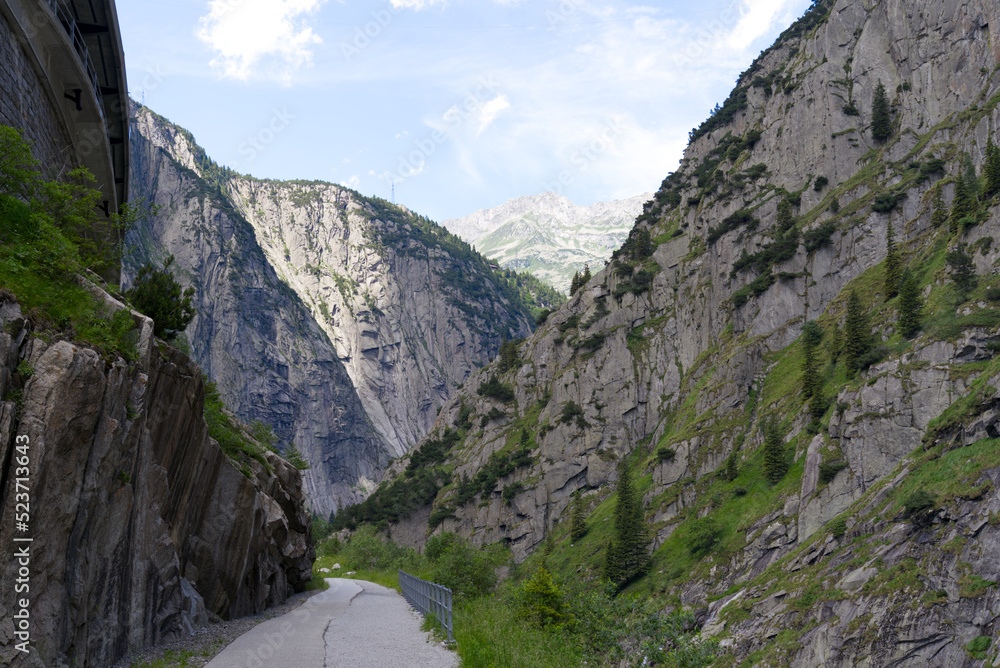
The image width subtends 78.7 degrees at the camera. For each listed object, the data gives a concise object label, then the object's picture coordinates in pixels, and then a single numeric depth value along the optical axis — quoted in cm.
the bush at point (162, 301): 1984
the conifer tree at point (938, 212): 6012
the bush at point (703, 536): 5541
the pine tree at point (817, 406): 5503
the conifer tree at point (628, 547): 6109
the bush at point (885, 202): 6594
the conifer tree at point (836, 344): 5915
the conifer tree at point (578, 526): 7549
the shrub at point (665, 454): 7188
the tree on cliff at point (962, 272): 4969
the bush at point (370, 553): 6812
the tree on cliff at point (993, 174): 5325
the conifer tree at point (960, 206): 5494
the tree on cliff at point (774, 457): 5541
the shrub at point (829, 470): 4841
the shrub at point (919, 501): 3634
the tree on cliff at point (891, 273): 5815
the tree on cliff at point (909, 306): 5150
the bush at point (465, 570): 2805
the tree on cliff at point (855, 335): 5534
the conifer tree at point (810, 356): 5669
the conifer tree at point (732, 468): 6106
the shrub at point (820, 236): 7125
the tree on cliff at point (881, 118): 7612
